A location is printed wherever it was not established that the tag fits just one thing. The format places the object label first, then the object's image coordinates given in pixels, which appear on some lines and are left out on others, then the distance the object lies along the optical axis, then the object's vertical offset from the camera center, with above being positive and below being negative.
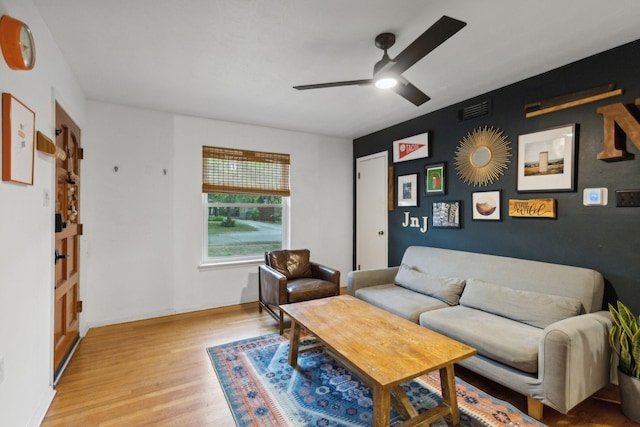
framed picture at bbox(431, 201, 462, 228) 3.27 -0.01
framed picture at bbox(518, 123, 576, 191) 2.40 +0.47
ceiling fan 1.48 +0.91
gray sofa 1.74 -0.80
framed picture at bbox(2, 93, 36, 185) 1.37 +0.36
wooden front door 2.28 -0.27
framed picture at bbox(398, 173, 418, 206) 3.79 +0.30
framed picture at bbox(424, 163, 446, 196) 3.41 +0.40
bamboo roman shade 3.83 +0.55
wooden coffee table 1.51 -0.81
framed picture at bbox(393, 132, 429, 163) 3.62 +0.84
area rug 1.80 -1.25
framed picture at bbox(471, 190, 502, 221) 2.91 +0.08
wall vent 2.97 +1.07
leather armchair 3.10 -0.80
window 3.88 +0.12
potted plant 1.76 -0.89
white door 4.31 +0.03
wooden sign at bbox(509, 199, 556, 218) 2.51 +0.05
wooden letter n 2.04 +0.60
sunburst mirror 2.86 +0.59
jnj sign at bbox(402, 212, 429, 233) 3.68 -0.12
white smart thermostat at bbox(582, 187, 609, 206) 2.22 +0.14
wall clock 1.31 +0.78
